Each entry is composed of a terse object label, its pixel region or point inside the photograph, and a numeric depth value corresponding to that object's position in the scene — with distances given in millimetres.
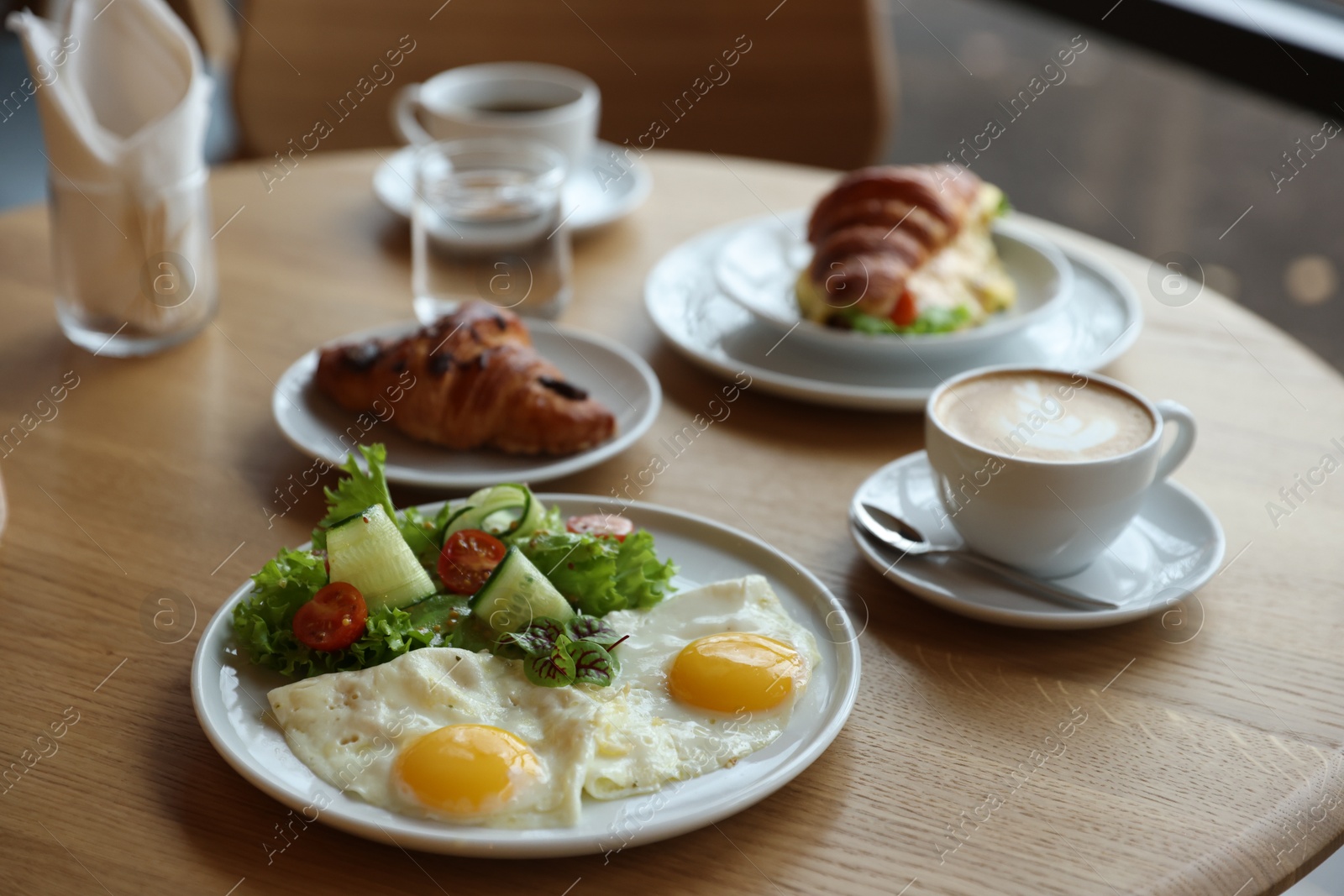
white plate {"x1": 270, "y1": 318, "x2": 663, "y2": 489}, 827
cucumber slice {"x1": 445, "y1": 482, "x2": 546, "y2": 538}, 743
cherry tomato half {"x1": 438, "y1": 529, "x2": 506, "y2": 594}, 719
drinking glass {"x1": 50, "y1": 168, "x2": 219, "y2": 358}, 893
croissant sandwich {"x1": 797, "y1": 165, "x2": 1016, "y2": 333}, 967
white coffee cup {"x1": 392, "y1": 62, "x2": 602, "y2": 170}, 1117
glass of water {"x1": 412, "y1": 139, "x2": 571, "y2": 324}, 966
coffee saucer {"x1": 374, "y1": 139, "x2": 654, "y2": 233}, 1104
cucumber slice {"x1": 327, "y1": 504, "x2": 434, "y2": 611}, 701
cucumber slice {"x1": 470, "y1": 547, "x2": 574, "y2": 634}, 694
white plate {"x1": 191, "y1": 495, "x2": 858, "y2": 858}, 613
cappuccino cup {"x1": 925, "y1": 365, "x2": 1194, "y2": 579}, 733
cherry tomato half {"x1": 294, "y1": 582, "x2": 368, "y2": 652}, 683
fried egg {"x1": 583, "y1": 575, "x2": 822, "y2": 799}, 643
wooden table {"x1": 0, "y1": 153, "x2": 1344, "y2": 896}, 630
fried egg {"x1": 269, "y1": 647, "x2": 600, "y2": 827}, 623
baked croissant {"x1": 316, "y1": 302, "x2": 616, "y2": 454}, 844
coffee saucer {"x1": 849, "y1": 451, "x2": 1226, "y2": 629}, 729
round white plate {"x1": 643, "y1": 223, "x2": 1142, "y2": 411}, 910
